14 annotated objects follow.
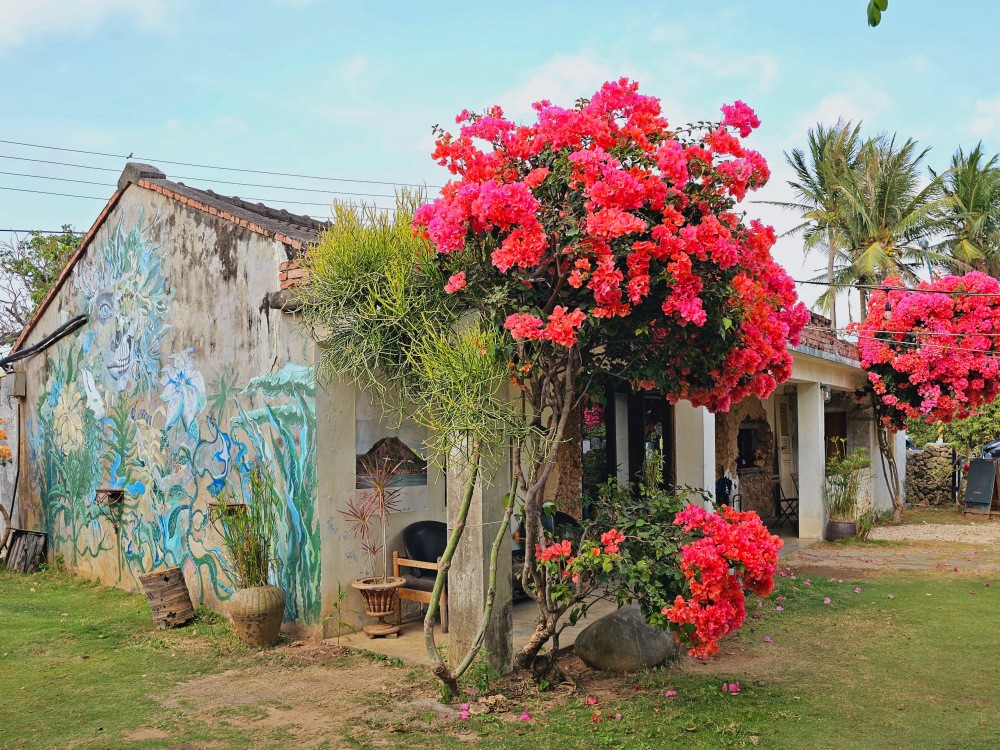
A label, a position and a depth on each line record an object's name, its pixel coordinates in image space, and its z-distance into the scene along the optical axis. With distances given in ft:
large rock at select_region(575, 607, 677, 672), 19.36
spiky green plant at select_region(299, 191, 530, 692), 16.84
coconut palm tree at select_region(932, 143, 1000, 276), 81.46
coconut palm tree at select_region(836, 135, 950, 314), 82.33
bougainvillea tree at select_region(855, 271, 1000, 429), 46.24
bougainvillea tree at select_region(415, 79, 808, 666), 15.51
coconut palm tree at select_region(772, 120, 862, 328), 88.17
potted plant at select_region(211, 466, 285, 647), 21.66
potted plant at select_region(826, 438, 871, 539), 42.70
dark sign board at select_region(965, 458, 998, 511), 54.08
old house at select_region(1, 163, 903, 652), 22.44
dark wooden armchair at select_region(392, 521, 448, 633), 22.71
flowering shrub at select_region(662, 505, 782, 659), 15.83
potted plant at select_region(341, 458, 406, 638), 22.22
